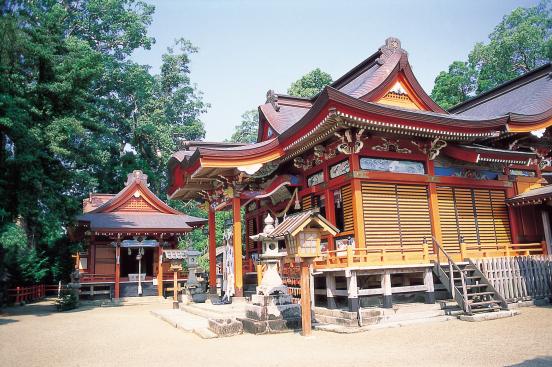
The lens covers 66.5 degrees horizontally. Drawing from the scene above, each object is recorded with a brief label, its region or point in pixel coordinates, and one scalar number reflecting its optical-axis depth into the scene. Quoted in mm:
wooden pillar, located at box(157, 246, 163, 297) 24688
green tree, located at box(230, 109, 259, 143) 53812
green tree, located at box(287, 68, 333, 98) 45938
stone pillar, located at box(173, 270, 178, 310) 18038
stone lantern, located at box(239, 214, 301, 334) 9555
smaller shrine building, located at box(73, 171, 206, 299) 23672
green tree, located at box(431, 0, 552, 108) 36875
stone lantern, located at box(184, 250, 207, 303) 16078
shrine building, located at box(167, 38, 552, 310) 11344
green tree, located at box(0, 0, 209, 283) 16562
